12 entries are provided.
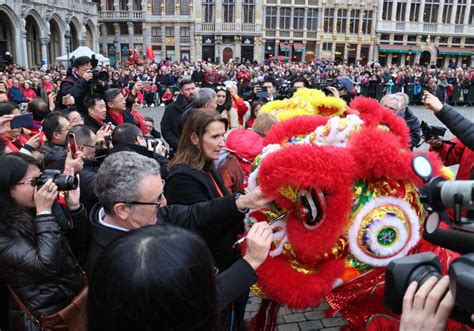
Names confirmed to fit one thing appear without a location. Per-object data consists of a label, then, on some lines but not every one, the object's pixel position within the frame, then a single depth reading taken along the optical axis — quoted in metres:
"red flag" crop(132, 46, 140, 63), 26.04
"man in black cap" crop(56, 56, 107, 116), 5.92
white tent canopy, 17.96
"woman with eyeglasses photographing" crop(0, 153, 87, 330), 2.08
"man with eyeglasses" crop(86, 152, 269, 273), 2.04
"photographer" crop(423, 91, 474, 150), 2.98
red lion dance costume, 2.04
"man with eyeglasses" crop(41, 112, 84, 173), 3.89
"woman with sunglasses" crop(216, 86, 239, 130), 6.30
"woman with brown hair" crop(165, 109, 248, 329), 2.63
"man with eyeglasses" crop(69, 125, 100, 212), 3.04
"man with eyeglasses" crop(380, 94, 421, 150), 5.15
